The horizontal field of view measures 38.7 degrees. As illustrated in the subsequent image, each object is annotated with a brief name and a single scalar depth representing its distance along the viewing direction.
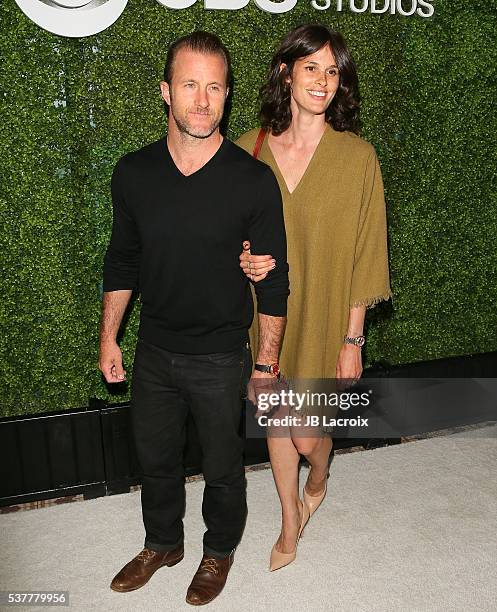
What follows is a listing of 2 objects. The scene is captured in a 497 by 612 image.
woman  2.49
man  2.30
